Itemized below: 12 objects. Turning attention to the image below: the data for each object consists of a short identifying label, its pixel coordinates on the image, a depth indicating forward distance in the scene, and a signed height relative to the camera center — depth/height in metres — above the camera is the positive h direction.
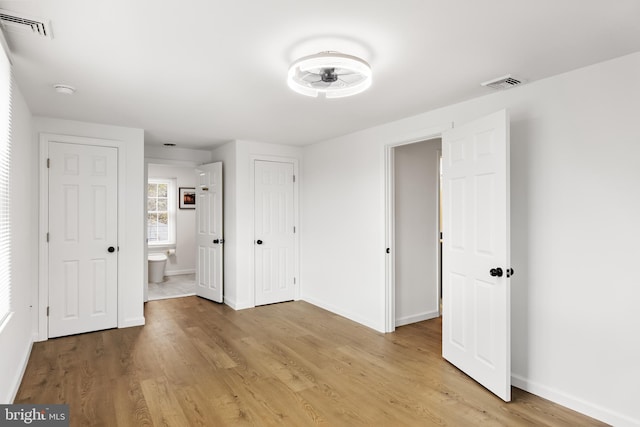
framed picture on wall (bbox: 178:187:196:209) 7.88 +0.38
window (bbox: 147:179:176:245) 7.73 +0.05
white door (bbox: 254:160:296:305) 5.26 -0.26
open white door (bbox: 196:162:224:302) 5.37 -0.26
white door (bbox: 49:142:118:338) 3.95 -0.26
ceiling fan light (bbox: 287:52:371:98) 2.13 +0.90
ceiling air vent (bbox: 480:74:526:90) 2.66 +0.98
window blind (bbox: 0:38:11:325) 2.08 +0.19
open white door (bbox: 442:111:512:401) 2.65 -0.30
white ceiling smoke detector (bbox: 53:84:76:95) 2.87 +1.00
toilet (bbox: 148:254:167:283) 6.97 -1.03
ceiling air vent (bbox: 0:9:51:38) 1.82 +0.99
